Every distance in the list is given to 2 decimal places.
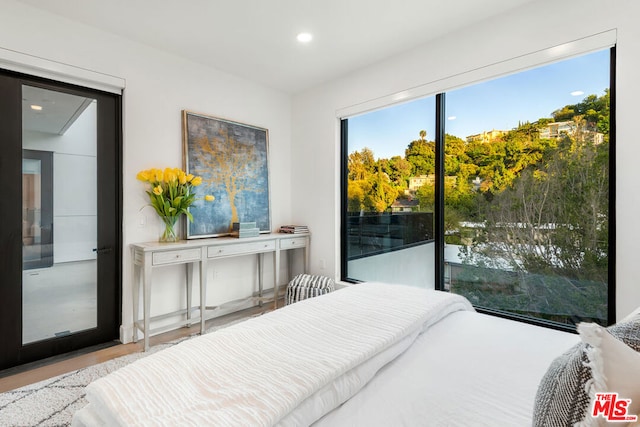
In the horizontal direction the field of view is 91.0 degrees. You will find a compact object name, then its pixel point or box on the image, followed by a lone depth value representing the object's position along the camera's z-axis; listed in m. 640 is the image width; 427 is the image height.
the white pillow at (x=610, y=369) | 0.62
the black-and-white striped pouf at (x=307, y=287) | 3.41
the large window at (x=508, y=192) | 2.19
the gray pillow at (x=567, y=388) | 0.67
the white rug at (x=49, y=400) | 1.76
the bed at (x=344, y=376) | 0.86
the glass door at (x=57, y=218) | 2.36
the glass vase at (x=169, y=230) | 2.98
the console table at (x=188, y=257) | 2.65
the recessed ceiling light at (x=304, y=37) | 2.76
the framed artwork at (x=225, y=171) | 3.25
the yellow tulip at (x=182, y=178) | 2.95
